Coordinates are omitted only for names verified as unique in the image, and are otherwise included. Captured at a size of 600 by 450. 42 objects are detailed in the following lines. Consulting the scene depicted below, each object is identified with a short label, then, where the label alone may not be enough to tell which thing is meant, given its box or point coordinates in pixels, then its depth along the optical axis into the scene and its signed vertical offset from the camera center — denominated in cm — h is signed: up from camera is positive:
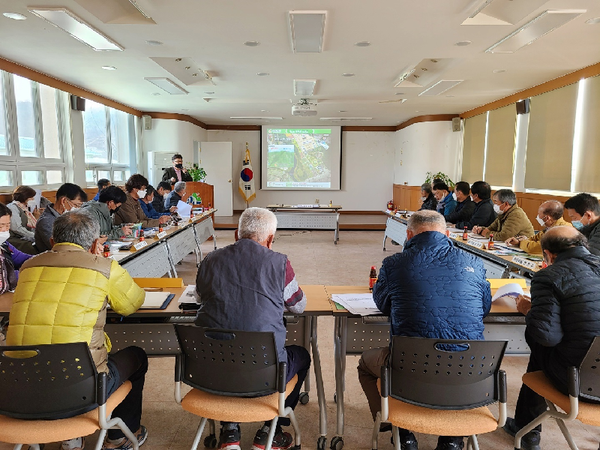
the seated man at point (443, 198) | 647 -42
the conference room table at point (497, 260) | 345 -78
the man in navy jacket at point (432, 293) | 182 -54
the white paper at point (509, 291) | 229 -65
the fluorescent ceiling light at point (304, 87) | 680 +139
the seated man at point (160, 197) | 679 -47
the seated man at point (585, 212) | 326 -30
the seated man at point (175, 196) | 686 -45
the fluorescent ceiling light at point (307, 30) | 390 +140
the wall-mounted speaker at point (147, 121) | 1041 +115
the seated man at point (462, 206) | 590 -49
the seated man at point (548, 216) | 362 -37
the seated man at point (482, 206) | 545 -44
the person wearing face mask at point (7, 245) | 285 -53
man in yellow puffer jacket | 167 -53
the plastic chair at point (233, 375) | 171 -86
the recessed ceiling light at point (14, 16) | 394 +141
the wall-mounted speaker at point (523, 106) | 735 +115
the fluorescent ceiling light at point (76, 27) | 382 +139
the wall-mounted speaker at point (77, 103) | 724 +110
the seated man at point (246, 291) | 182 -54
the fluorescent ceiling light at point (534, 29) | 383 +143
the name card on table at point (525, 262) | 331 -73
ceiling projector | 796 +116
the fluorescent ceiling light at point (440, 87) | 667 +139
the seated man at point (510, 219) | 449 -50
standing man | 862 -10
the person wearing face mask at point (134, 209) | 526 -53
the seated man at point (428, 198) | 702 -45
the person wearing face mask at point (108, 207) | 419 -40
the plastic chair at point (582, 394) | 172 -92
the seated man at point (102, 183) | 659 -25
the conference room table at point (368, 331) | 223 -102
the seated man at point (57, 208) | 357 -37
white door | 1259 -1
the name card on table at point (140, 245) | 392 -73
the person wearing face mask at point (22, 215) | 462 -57
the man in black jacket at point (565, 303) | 179 -56
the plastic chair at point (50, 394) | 157 -88
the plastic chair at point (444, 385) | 164 -86
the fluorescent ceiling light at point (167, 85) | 669 +138
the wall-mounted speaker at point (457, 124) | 1038 +118
